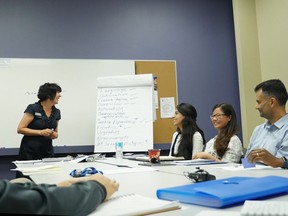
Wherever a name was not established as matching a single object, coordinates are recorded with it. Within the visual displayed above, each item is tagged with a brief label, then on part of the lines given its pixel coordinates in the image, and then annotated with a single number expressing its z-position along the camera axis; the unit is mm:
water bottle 3048
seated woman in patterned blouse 2529
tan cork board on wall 4246
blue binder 891
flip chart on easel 3900
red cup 2318
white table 1131
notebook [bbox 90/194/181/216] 819
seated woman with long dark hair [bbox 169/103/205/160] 3162
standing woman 3453
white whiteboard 3838
